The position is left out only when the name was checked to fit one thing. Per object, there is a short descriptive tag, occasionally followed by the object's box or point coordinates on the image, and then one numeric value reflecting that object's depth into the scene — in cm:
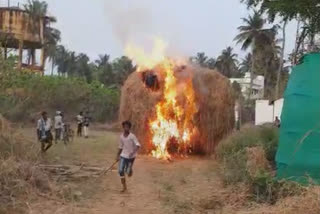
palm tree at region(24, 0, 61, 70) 3868
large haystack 1944
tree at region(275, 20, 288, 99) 4149
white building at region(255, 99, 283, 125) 3791
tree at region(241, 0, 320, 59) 1345
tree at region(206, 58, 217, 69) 6482
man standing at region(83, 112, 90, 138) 2936
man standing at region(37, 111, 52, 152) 1636
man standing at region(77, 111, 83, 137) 2888
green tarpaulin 932
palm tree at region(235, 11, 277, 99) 5081
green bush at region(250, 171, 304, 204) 863
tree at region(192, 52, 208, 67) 6179
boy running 1144
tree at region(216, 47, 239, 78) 6462
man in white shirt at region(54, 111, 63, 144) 2189
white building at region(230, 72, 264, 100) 5956
